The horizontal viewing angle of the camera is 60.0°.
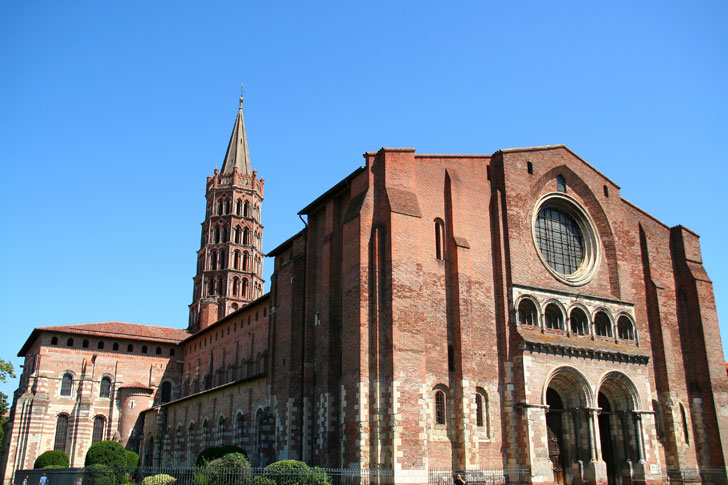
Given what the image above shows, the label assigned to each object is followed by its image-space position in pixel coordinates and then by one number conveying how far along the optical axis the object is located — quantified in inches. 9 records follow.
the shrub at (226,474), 806.6
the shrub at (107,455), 1353.3
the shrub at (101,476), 1061.1
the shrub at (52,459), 1686.8
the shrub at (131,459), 1407.5
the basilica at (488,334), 936.9
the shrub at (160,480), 911.0
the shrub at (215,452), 1087.5
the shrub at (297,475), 783.7
